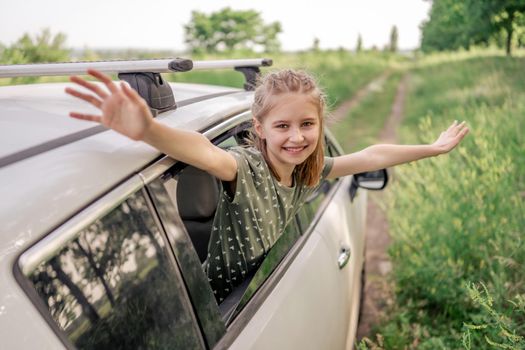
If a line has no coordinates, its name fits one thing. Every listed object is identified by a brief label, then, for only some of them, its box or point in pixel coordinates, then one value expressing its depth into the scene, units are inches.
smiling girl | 64.4
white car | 35.9
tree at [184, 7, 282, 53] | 2605.8
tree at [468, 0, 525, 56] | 486.1
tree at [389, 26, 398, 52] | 4276.6
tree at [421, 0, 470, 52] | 842.2
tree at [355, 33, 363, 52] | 3630.7
